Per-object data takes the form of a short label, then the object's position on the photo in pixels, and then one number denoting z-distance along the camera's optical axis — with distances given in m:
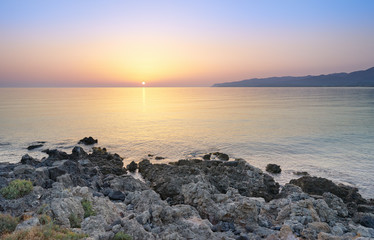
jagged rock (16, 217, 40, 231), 9.27
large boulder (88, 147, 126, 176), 28.22
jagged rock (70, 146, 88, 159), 31.58
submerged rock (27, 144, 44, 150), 39.21
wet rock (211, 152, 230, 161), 33.95
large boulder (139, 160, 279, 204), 20.83
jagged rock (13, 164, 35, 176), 18.16
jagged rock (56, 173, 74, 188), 18.68
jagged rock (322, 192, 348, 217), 17.42
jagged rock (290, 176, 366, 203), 20.81
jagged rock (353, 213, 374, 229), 15.58
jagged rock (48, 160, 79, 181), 20.00
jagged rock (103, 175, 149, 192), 20.69
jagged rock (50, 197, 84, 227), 10.62
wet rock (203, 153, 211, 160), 34.24
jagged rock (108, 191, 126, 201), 17.53
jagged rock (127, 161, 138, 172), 30.43
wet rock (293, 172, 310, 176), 28.12
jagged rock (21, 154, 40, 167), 27.11
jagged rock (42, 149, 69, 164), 29.09
